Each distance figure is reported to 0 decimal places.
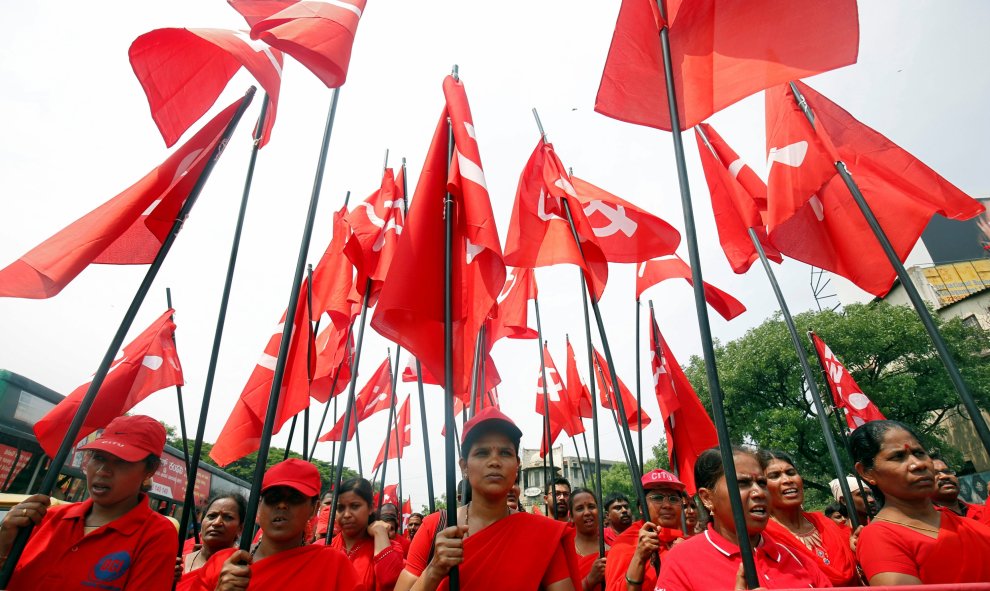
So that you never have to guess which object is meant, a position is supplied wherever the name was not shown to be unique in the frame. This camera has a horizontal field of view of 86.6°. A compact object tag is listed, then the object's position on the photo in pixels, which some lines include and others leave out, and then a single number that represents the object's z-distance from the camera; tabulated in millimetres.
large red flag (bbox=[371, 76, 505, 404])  3076
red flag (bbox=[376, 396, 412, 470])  11289
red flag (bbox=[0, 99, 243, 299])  3012
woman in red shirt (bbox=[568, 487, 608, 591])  4980
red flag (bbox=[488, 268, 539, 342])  6723
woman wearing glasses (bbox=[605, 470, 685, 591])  3023
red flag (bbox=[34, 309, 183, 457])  4680
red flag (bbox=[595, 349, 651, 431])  7597
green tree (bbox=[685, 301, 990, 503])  17312
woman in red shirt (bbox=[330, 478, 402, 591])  3877
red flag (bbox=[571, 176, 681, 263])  4984
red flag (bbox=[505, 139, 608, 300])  4559
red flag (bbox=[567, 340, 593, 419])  8523
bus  6395
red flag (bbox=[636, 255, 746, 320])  5668
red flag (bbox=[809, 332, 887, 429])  6383
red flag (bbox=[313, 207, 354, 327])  5781
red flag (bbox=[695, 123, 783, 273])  4609
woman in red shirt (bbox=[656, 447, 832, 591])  2250
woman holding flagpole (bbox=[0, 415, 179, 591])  2354
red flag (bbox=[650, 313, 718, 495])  5758
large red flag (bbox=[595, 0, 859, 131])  2711
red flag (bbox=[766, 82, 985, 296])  3803
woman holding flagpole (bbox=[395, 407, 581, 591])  2241
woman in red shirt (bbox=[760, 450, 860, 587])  3143
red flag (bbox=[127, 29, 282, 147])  3184
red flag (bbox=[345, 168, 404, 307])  5219
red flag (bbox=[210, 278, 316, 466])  5039
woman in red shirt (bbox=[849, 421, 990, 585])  2197
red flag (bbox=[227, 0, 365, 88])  2904
